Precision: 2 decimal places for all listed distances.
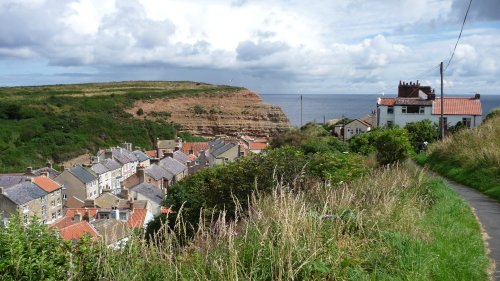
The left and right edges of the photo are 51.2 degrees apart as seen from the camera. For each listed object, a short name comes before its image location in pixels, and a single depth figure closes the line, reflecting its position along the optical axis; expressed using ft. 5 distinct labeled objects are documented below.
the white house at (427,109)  151.53
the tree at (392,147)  64.85
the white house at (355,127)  171.83
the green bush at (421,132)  122.42
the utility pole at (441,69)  99.60
